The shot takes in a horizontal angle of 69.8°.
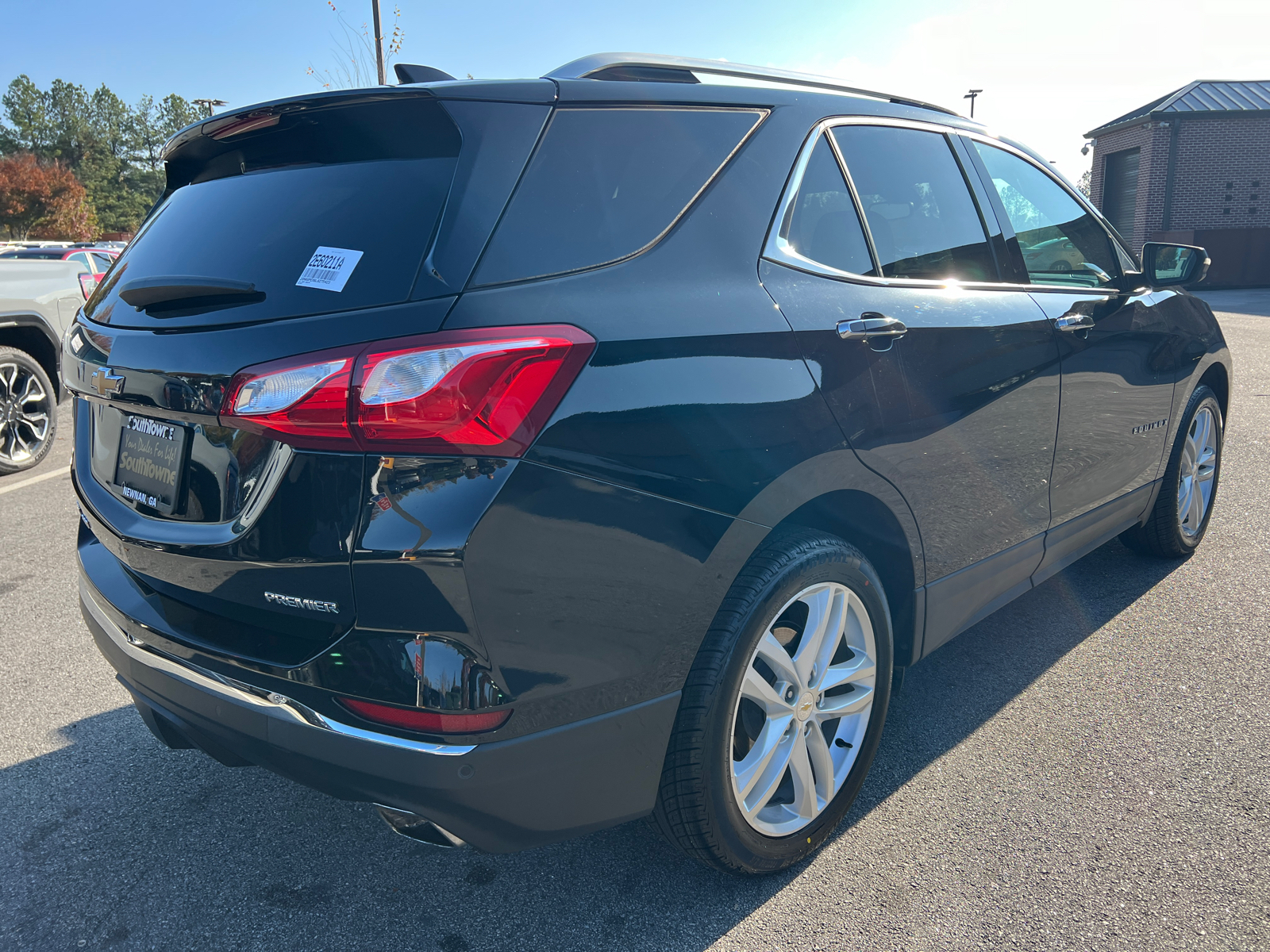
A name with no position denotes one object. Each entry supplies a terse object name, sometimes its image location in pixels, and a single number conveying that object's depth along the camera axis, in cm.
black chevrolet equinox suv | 155
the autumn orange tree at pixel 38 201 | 6200
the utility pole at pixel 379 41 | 1710
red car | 738
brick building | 2738
